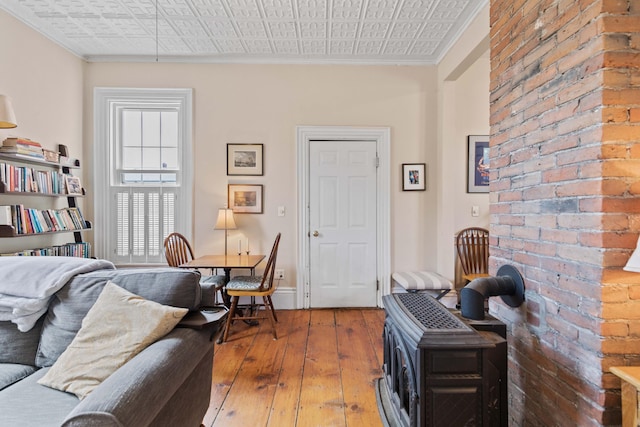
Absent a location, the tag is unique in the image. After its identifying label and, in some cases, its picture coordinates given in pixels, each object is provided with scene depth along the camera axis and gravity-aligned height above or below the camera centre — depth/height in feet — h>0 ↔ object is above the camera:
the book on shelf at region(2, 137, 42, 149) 8.61 +1.78
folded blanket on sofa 4.91 -1.20
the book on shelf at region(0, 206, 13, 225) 8.26 -0.18
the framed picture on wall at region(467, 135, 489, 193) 12.37 +1.76
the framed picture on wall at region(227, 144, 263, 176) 12.17 +1.90
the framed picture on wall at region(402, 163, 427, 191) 12.33 +1.32
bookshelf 8.40 +0.12
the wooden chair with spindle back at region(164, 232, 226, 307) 10.54 -1.54
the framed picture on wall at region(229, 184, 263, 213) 12.19 +0.44
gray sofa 3.26 -1.94
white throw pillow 4.23 -1.76
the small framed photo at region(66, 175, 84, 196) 10.66 +0.76
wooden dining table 9.80 -1.68
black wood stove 4.49 -2.32
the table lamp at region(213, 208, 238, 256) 11.36 -0.37
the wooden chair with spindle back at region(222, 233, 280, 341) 9.73 -2.41
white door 12.24 -0.52
